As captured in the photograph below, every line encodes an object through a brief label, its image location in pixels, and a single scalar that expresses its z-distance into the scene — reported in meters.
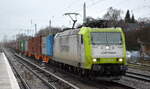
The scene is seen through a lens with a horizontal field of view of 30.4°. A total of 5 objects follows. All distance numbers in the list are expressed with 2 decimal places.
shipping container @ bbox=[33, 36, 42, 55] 32.24
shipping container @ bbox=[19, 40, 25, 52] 54.42
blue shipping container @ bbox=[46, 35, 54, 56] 23.81
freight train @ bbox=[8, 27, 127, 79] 13.29
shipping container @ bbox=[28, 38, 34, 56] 39.59
